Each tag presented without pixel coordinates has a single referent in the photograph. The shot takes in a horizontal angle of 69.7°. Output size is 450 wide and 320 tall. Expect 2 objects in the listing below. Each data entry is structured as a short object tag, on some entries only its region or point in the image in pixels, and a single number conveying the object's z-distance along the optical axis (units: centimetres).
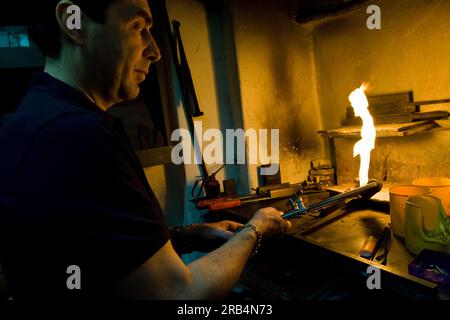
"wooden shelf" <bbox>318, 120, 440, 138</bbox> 193
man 73
